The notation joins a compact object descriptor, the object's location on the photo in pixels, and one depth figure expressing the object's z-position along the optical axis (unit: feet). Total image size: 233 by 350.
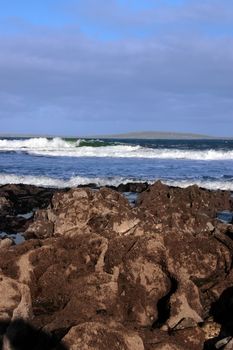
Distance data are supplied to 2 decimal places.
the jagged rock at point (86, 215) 23.79
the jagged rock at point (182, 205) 26.12
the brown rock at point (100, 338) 13.96
